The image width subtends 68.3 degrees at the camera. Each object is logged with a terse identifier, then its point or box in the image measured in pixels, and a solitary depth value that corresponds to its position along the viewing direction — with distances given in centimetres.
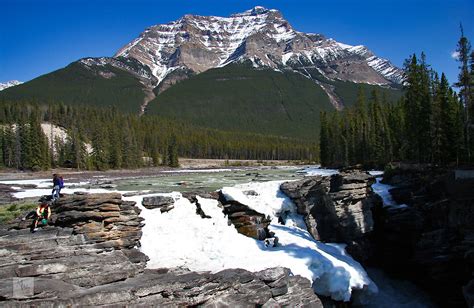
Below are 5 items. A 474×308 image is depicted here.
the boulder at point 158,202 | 2364
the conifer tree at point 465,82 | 3975
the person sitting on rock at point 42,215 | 1786
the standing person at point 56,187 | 2183
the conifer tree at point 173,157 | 11700
